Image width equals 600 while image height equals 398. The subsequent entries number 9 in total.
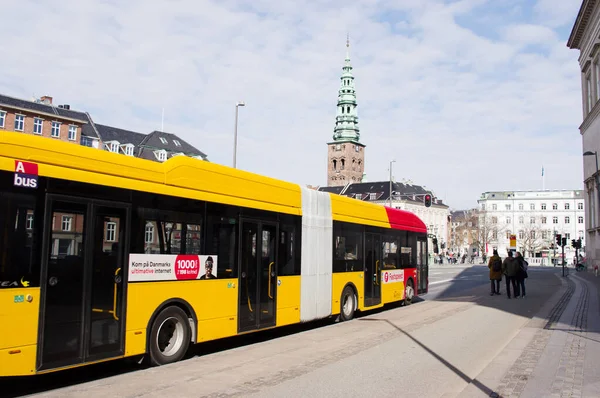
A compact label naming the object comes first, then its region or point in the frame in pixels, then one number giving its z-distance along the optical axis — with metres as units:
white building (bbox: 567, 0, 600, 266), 45.50
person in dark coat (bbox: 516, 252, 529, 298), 22.64
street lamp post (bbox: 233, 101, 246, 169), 27.23
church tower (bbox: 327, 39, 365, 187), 150.00
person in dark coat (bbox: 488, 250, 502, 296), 23.47
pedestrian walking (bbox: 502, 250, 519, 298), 22.52
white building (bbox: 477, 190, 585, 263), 126.00
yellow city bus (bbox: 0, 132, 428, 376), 6.87
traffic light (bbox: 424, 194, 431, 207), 36.23
